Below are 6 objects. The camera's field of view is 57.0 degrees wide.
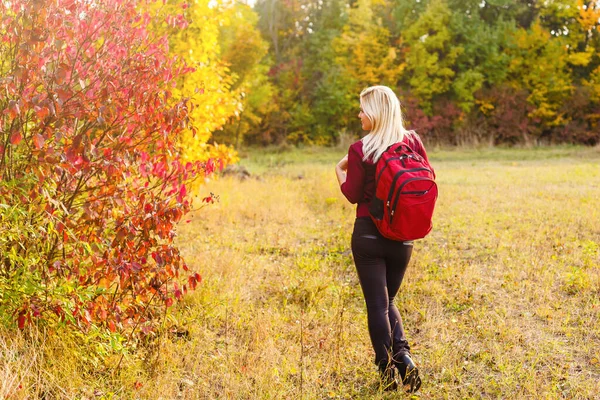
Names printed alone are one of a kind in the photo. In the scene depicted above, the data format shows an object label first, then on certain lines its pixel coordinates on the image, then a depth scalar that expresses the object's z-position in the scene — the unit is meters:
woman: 3.57
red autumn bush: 3.07
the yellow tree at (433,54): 29.33
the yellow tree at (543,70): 28.02
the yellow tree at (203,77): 8.84
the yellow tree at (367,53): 31.00
